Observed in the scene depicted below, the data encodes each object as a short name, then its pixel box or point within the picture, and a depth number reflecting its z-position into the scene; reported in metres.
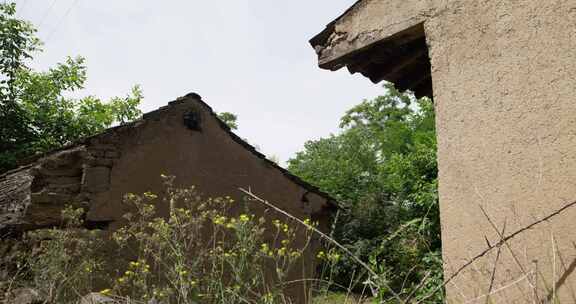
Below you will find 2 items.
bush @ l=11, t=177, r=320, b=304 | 3.21
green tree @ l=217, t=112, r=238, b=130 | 28.80
